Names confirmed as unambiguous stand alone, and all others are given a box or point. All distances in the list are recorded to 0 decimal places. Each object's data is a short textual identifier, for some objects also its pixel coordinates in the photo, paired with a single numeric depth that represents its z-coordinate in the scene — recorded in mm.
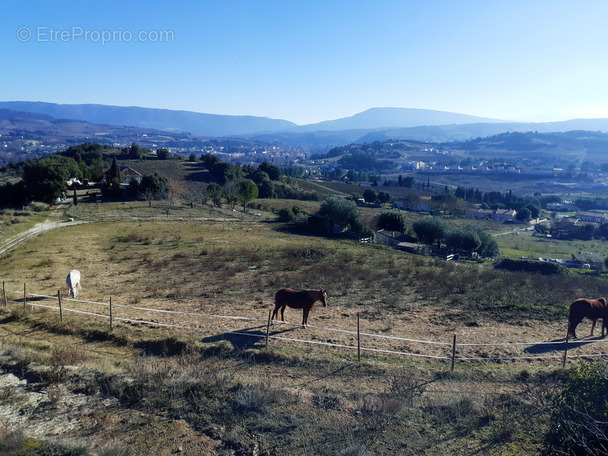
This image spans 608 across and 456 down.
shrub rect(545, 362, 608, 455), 6141
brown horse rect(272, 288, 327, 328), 12891
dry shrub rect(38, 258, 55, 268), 21875
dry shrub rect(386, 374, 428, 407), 8664
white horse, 16109
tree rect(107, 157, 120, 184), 57672
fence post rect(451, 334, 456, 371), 10367
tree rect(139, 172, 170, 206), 51566
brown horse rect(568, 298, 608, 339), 13000
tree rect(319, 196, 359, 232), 44000
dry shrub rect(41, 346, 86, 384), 9141
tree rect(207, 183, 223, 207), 55562
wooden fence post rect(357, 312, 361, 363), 10606
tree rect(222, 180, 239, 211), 53622
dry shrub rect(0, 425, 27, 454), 6547
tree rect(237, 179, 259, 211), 52031
